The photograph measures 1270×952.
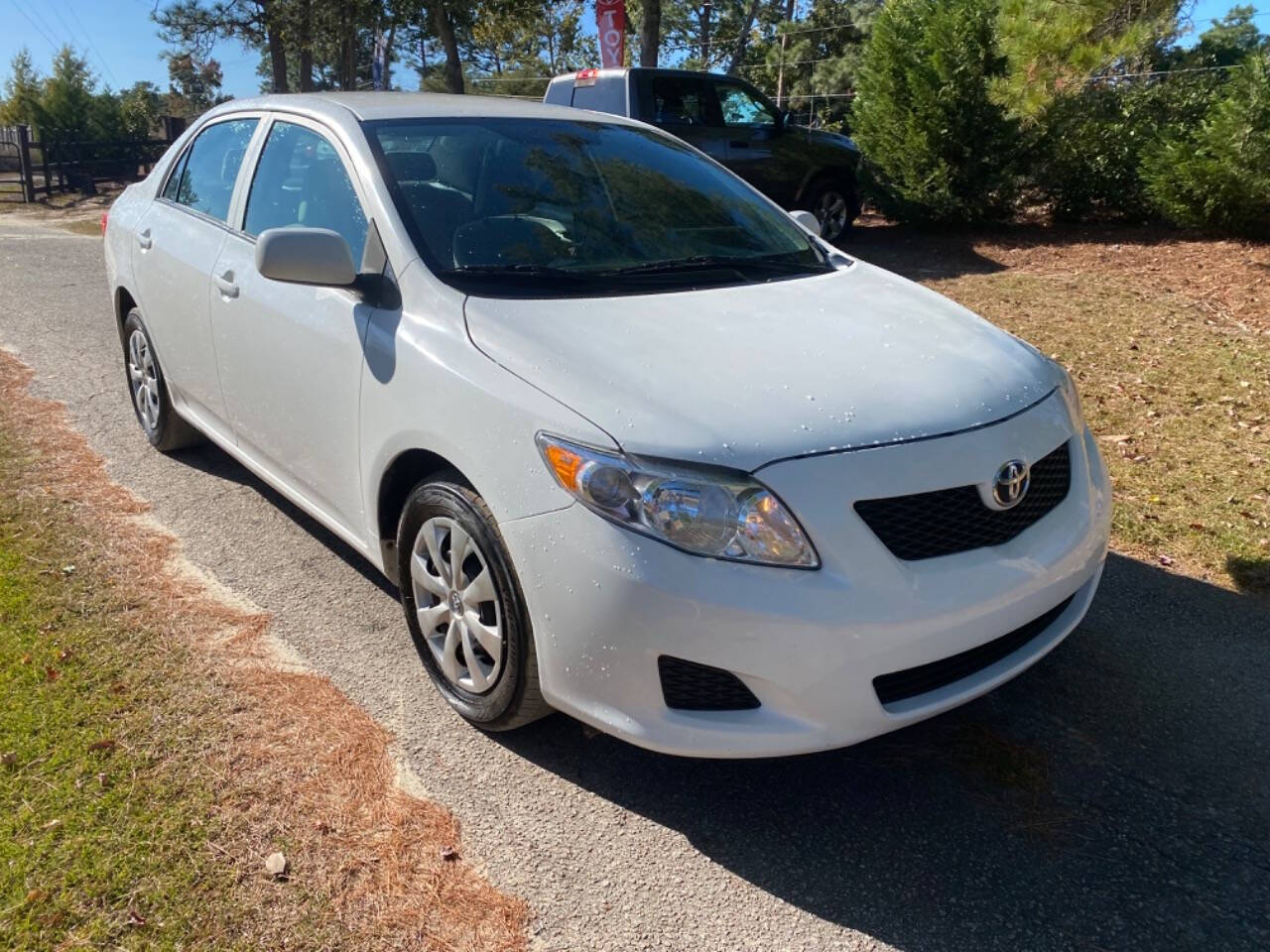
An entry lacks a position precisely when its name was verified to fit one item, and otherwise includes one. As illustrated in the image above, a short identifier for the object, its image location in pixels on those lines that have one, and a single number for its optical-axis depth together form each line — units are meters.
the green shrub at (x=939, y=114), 10.95
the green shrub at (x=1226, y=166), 9.63
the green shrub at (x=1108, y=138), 11.18
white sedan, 2.43
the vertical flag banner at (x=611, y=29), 13.61
